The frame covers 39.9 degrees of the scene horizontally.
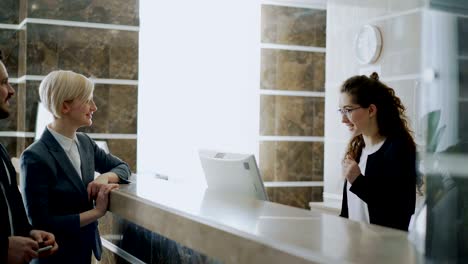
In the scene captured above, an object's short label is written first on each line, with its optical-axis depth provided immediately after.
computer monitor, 2.84
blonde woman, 2.67
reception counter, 1.45
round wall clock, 5.20
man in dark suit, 2.26
